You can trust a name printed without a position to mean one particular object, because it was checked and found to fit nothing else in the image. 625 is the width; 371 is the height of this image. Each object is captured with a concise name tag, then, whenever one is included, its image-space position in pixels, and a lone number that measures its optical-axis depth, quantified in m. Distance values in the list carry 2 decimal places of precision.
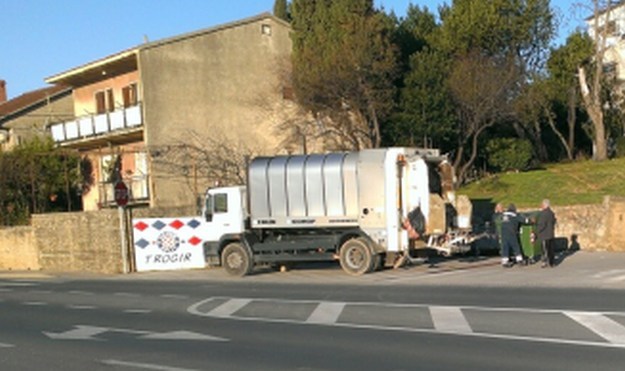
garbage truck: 18.83
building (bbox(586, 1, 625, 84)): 32.50
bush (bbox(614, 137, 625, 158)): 34.62
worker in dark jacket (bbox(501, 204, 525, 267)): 19.20
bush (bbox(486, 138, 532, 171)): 32.02
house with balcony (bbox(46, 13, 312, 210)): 32.97
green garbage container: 19.39
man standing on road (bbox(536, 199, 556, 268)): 18.61
